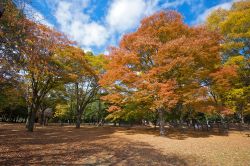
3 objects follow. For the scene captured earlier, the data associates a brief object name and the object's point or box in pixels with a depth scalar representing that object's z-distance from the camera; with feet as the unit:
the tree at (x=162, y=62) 35.97
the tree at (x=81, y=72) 43.22
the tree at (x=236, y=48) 42.31
